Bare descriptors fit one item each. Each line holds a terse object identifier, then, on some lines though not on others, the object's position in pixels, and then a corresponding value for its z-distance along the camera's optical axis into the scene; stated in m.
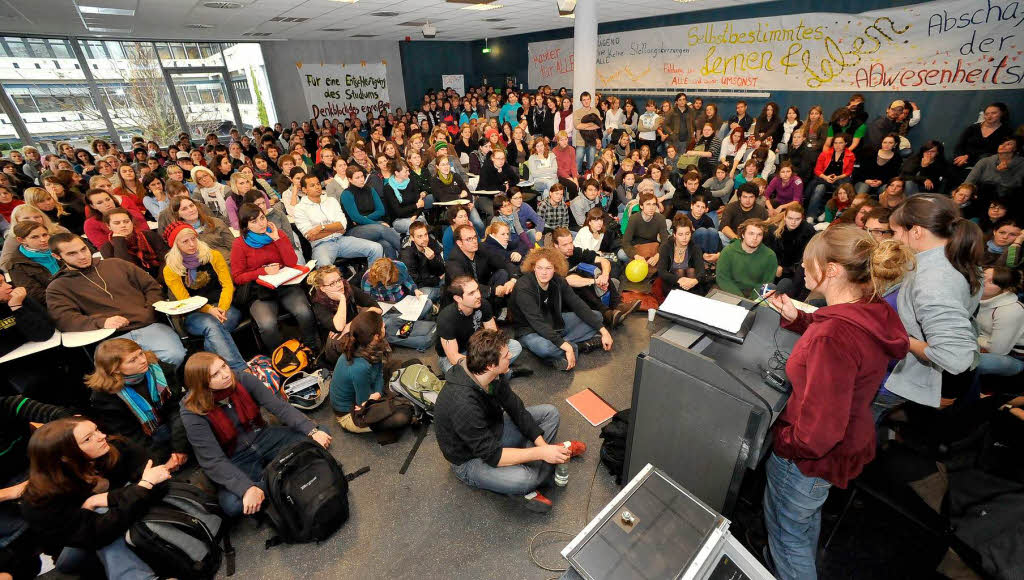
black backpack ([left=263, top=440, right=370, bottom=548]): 2.22
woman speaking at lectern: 1.41
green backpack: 2.95
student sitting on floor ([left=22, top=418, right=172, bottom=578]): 1.85
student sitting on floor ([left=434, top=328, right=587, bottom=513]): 2.15
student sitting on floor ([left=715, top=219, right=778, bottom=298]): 3.73
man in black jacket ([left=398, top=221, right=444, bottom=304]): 4.24
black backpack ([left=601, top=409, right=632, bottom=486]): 2.53
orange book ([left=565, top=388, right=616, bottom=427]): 3.07
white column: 7.61
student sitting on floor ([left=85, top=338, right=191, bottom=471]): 2.35
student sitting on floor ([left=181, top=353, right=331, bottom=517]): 2.23
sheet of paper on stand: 1.84
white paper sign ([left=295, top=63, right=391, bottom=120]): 12.29
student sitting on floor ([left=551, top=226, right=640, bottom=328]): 4.05
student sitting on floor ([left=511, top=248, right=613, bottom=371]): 3.46
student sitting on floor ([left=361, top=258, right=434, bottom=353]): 3.89
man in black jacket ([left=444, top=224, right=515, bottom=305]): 3.94
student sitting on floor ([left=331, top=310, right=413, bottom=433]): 2.80
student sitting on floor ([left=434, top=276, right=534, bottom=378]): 3.07
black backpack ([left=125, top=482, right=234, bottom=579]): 1.98
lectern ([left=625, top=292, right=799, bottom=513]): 1.63
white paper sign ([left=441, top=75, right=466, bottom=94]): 14.83
